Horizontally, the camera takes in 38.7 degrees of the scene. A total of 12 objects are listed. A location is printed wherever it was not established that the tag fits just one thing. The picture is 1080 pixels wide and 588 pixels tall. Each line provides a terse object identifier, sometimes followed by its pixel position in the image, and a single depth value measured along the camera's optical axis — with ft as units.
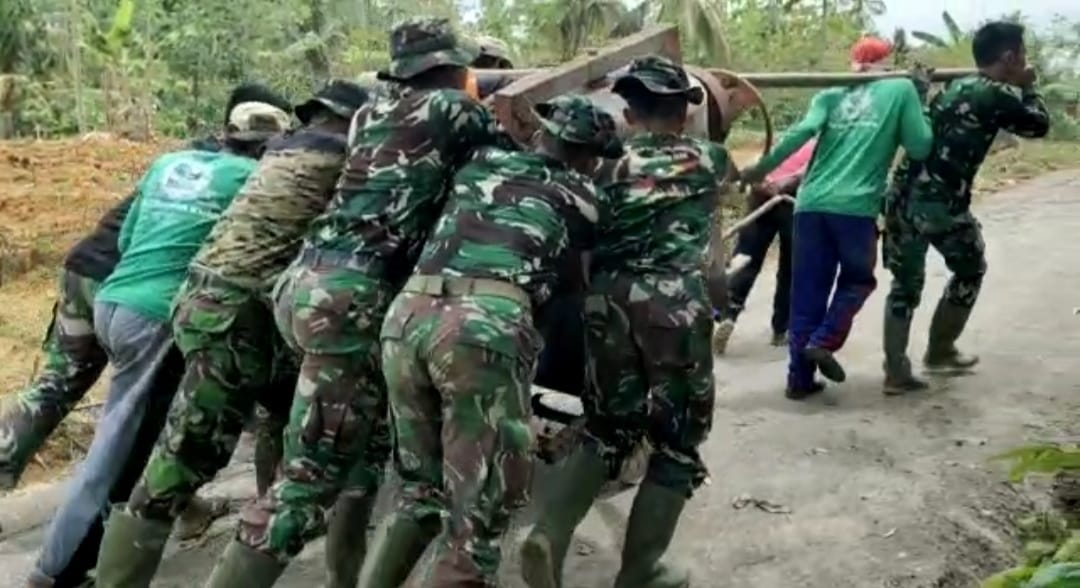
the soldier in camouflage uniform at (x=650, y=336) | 16.34
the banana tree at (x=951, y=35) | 77.77
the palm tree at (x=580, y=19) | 68.54
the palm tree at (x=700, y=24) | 70.38
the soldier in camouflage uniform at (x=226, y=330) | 16.14
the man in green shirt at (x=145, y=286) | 17.22
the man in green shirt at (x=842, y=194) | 22.88
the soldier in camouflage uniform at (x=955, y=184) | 23.26
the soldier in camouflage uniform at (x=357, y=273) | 15.02
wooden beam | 17.30
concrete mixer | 17.47
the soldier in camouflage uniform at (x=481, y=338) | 14.14
